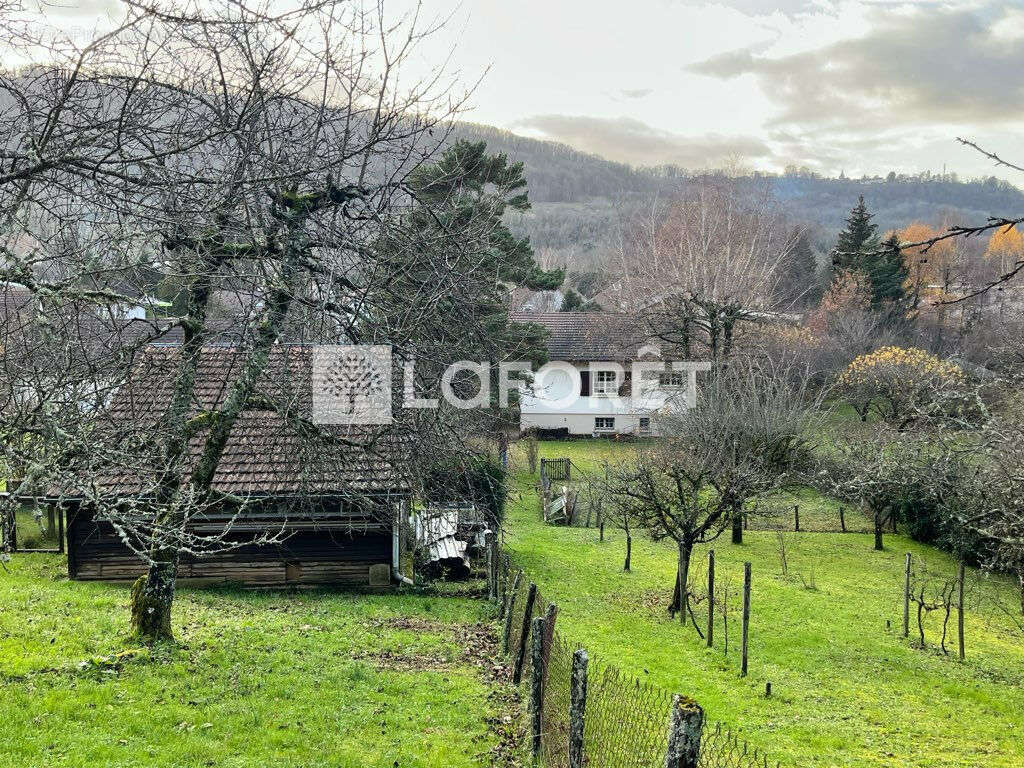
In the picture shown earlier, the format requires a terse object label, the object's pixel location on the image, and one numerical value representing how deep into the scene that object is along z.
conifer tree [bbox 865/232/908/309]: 44.03
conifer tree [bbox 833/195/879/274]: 45.47
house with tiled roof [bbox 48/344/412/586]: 13.80
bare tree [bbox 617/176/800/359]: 28.91
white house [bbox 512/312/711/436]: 36.53
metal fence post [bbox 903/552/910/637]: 13.83
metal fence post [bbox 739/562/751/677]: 11.34
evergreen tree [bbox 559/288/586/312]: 48.94
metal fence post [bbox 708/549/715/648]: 12.77
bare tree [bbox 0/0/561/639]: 4.62
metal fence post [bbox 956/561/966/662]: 12.79
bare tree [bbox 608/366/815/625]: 14.50
